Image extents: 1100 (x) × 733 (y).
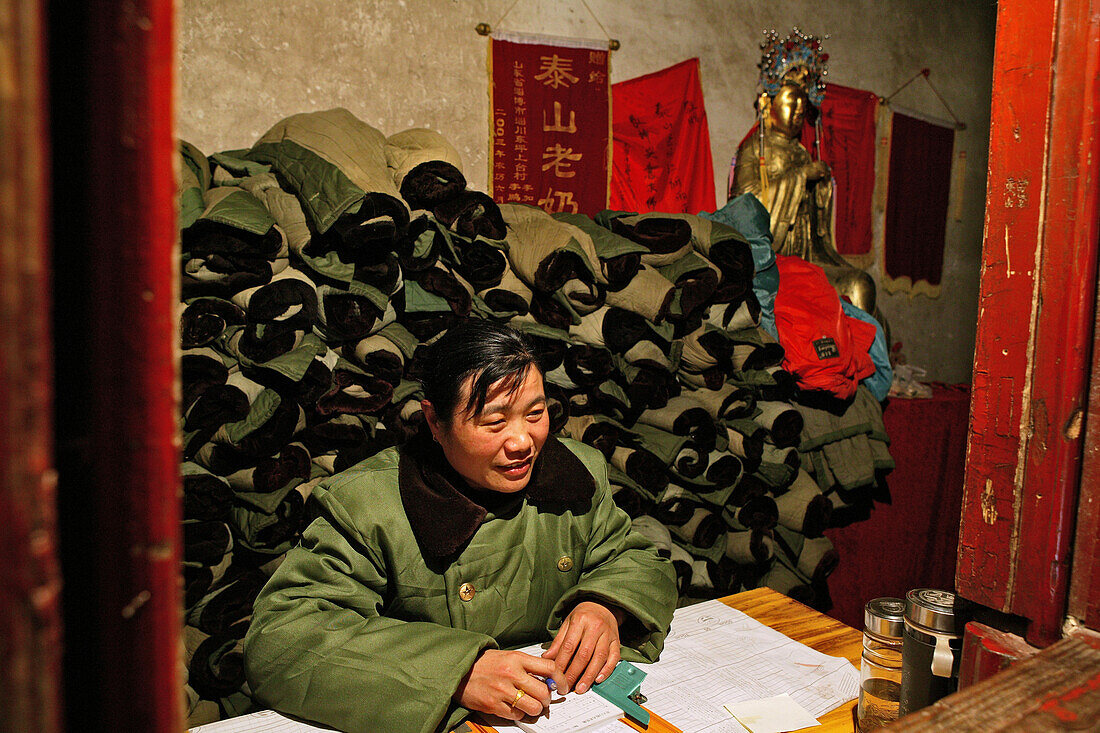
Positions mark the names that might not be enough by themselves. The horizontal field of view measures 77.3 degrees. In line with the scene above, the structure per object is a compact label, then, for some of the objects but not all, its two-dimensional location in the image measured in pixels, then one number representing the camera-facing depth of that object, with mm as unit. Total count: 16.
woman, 1239
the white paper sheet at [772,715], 1197
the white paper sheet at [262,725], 1188
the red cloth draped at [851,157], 5195
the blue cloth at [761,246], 3140
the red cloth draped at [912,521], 3398
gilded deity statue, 4488
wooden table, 1499
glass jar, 1143
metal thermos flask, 901
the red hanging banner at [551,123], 3684
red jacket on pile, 3109
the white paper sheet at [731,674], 1251
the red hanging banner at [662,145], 4066
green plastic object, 1208
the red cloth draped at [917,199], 5672
